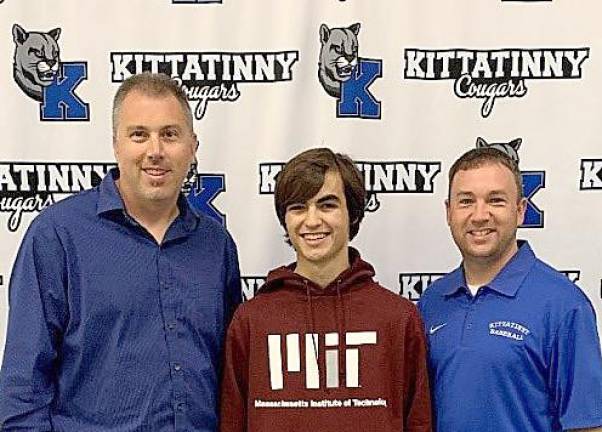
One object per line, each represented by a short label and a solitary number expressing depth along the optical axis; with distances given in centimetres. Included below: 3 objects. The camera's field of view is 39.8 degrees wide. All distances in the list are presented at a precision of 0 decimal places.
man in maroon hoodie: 147
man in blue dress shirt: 143
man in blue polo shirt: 145
